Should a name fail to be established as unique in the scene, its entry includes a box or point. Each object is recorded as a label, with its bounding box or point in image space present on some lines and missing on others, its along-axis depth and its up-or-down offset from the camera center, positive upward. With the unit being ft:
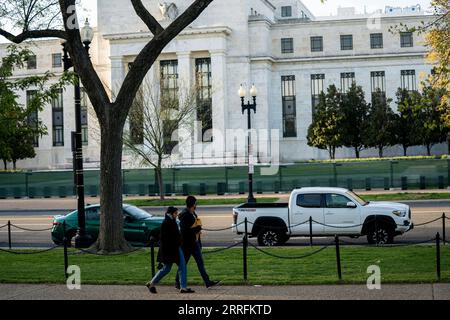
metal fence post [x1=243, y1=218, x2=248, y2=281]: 50.95 -5.42
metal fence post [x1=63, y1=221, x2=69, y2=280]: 54.16 -5.93
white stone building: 249.34 +42.13
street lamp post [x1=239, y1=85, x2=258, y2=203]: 120.78 +5.09
